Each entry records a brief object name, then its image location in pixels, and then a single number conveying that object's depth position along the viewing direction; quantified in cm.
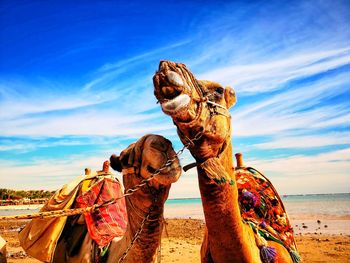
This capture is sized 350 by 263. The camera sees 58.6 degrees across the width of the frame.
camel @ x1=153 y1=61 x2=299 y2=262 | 183
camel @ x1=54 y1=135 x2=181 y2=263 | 182
